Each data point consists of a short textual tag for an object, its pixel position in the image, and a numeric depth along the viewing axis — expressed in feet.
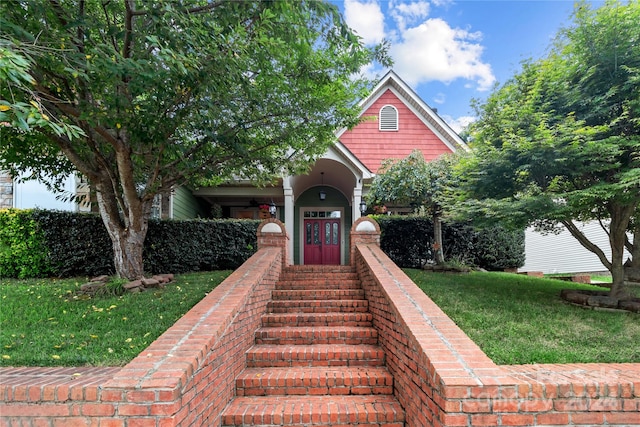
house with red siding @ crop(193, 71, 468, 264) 37.79
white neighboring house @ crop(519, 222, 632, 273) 37.47
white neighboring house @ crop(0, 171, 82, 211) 27.61
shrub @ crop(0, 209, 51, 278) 23.86
